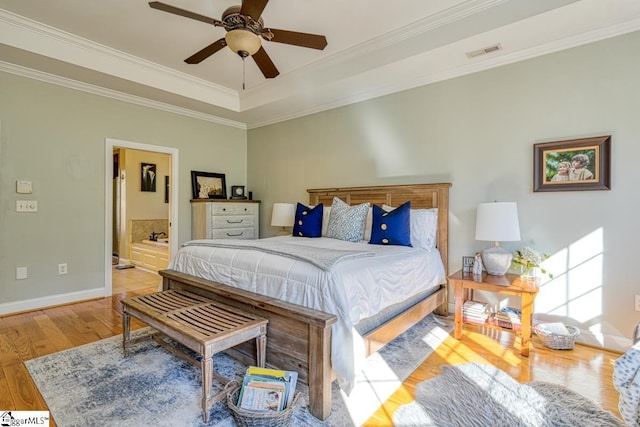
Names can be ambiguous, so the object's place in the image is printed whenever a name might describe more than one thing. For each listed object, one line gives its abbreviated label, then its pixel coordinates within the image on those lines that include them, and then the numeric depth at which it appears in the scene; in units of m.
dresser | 4.61
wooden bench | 1.68
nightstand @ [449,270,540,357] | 2.43
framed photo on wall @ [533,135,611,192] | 2.58
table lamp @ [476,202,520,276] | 2.69
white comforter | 1.75
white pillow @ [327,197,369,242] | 3.41
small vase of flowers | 2.67
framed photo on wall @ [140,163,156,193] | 6.79
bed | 1.71
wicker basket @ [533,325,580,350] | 2.52
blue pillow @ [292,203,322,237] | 3.79
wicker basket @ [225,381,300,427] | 1.51
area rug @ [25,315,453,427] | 1.70
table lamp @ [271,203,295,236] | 4.56
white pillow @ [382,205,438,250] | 3.16
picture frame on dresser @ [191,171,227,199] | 4.87
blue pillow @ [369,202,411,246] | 3.05
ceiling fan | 2.14
